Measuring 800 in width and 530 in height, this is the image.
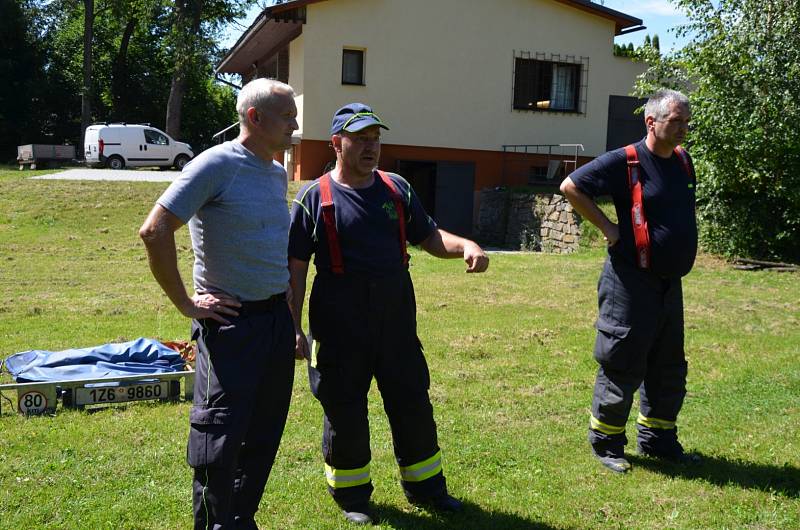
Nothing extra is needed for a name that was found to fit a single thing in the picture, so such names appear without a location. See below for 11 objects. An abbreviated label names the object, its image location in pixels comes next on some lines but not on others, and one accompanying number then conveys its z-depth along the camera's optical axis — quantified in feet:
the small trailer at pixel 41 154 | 92.08
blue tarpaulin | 18.65
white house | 68.64
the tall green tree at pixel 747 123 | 44.09
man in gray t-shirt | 10.30
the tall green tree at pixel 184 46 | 108.27
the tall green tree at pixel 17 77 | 121.70
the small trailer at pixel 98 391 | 17.72
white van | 93.61
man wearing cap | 12.57
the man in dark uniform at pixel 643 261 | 14.47
